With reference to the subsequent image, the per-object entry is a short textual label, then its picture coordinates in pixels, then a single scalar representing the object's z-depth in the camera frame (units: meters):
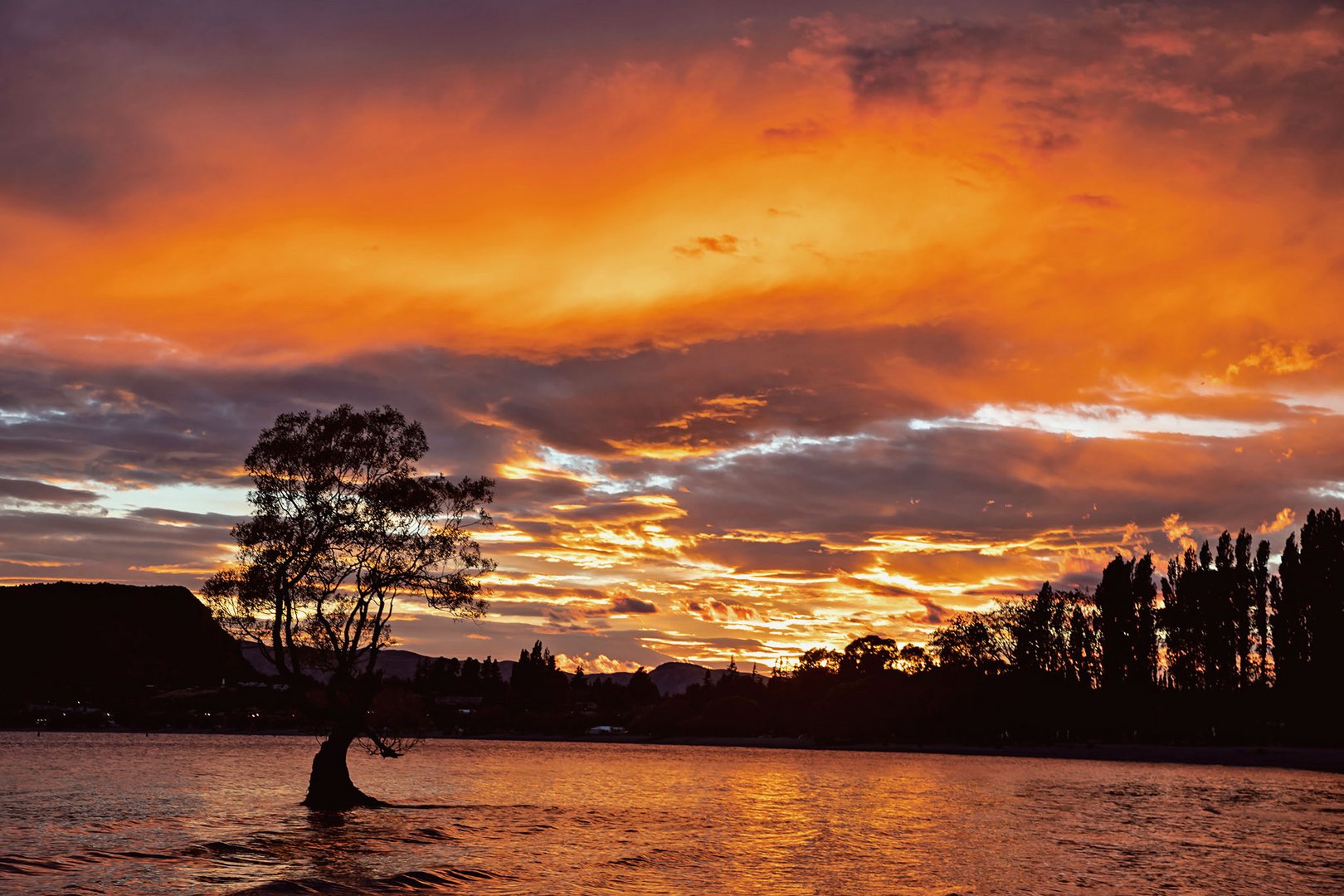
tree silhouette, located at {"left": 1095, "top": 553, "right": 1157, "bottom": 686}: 179.75
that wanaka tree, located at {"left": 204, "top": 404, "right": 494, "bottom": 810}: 58.72
